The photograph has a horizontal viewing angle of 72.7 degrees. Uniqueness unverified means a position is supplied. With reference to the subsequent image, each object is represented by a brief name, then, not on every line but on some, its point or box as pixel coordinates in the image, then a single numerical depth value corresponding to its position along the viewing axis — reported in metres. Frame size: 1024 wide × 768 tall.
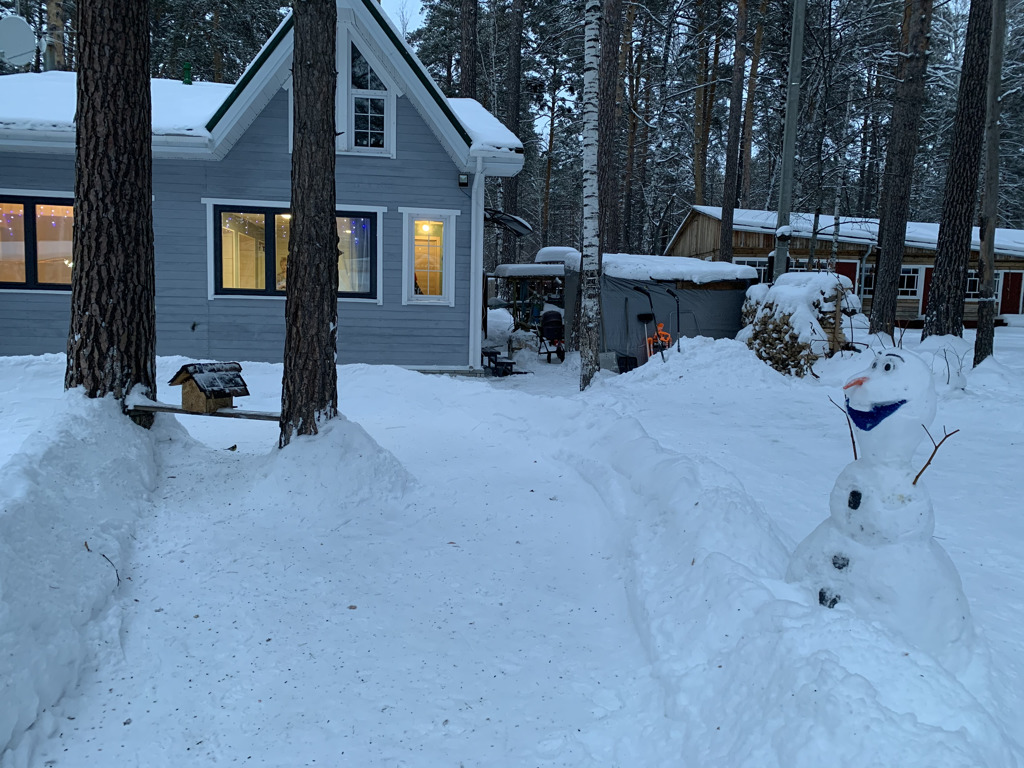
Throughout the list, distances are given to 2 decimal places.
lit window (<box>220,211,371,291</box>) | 11.75
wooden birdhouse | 5.68
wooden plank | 5.31
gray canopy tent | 14.35
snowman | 2.75
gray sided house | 11.02
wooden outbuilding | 23.22
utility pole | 13.12
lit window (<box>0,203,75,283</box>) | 11.20
